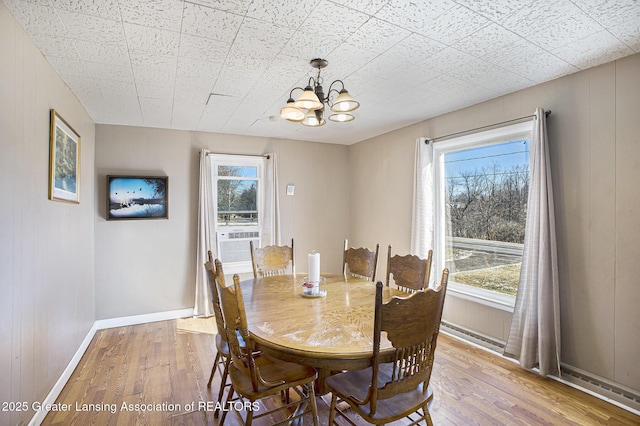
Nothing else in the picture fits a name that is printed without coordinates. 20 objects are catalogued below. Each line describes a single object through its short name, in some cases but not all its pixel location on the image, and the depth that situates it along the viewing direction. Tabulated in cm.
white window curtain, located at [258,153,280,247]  456
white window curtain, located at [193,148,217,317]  416
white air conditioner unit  448
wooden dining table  149
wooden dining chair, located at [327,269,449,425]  142
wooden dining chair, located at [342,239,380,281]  307
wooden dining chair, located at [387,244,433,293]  248
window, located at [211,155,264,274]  445
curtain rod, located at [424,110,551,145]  270
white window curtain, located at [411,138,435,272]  364
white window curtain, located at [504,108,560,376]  254
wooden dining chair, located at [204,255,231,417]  185
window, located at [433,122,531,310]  300
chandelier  193
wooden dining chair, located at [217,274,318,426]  159
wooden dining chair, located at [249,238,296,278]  325
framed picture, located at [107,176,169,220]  383
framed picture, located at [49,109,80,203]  229
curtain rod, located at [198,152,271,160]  455
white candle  241
